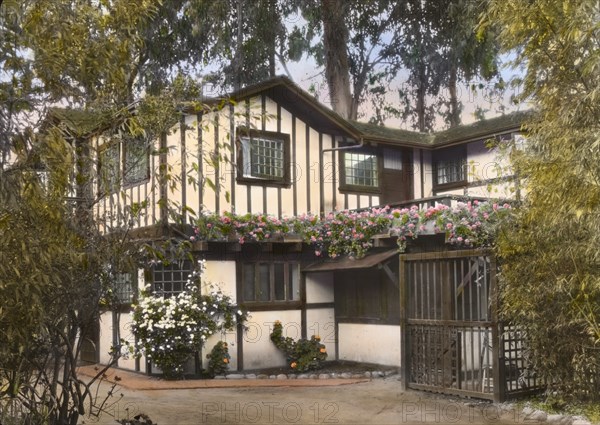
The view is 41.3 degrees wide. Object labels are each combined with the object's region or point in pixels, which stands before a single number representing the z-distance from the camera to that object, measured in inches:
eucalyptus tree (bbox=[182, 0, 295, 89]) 855.1
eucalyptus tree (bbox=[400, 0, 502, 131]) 882.8
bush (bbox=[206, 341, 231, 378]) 604.0
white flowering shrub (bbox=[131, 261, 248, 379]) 579.8
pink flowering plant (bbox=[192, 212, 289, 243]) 597.6
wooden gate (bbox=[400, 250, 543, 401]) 438.6
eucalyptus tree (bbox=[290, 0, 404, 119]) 971.3
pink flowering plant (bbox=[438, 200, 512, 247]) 527.8
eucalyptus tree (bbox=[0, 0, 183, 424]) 254.8
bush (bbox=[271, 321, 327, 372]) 634.8
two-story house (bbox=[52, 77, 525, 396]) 624.4
